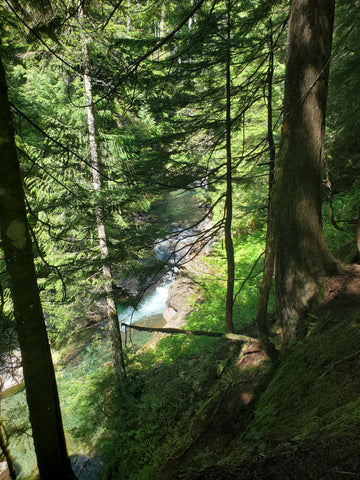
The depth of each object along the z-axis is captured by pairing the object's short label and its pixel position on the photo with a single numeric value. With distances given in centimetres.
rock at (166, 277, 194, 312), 1134
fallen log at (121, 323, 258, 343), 529
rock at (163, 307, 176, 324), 1131
